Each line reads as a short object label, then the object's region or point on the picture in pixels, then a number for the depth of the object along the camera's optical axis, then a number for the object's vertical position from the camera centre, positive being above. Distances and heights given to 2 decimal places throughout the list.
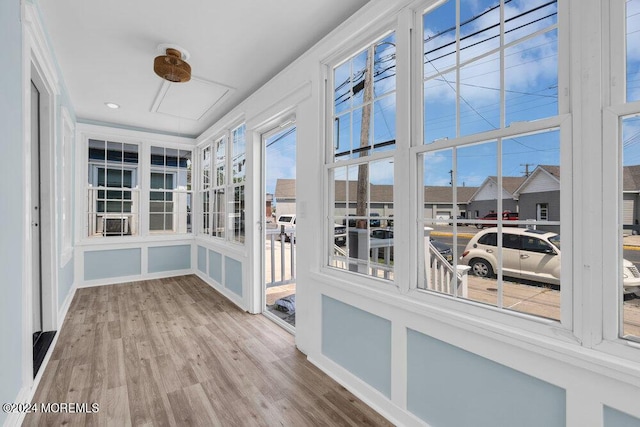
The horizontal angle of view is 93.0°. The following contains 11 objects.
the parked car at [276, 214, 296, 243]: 5.44 -0.17
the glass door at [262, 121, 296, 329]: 3.62 -0.15
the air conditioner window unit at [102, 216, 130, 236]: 5.09 -0.22
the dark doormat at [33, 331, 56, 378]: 2.30 -1.14
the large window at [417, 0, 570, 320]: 1.29 +0.27
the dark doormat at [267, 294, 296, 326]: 3.55 -1.20
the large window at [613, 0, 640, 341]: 1.08 +0.10
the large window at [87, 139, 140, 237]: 5.00 +0.40
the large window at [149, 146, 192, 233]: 5.46 +0.41
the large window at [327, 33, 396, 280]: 2.00 +0.38
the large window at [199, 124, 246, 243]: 4.11 +0.41
